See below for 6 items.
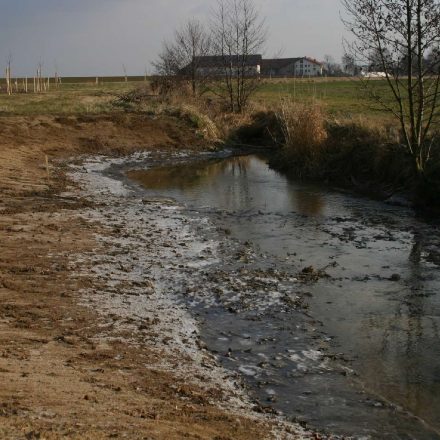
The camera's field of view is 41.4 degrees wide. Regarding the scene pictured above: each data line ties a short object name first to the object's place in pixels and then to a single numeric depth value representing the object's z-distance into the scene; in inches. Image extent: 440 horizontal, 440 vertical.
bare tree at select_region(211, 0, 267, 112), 1395.2
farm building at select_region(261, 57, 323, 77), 4369.1
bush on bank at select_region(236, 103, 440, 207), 608.1
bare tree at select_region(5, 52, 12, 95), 1881.9
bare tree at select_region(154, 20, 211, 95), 1604.3
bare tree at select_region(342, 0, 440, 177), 548.1
